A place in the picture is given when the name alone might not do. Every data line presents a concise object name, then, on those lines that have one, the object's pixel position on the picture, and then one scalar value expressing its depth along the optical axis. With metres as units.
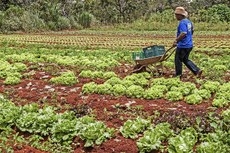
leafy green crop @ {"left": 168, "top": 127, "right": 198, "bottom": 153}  6.29
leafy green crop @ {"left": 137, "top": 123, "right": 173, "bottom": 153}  6.58
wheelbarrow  11.52
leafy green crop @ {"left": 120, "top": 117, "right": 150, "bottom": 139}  7.23
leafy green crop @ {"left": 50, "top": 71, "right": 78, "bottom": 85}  11.21
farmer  10.83
